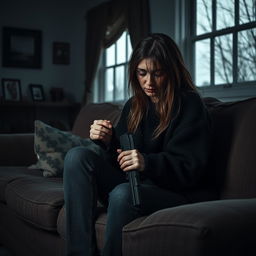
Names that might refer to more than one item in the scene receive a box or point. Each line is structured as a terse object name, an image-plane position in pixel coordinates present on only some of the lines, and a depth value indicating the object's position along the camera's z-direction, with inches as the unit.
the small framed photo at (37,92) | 209.2
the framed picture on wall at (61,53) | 214.8
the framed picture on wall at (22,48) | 205.6
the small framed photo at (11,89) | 203.0
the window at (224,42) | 121.2
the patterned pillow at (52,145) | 103.1
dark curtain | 159.4
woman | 61.2
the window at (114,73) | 183.8
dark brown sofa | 47.0
